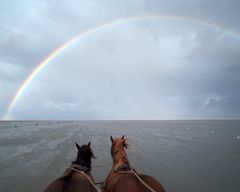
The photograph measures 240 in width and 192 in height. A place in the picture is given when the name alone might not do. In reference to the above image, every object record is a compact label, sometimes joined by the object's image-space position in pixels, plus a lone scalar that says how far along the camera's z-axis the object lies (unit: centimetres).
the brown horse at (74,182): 479
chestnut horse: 508
